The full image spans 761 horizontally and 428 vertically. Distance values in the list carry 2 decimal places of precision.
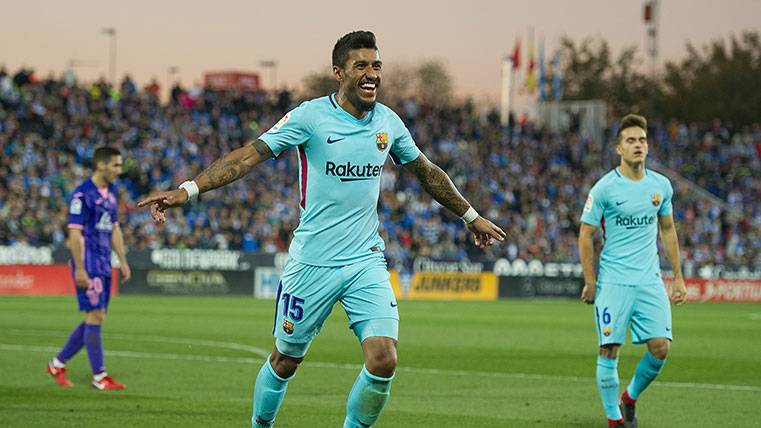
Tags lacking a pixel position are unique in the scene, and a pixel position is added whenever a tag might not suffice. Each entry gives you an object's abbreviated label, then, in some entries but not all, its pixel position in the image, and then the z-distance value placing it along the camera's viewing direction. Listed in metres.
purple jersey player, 12.48
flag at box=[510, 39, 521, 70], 64.62
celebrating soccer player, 7.40
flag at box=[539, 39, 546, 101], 68.50
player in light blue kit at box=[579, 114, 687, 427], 10.09
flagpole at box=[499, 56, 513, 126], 57.00
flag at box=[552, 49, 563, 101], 79.89
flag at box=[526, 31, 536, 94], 66.44
